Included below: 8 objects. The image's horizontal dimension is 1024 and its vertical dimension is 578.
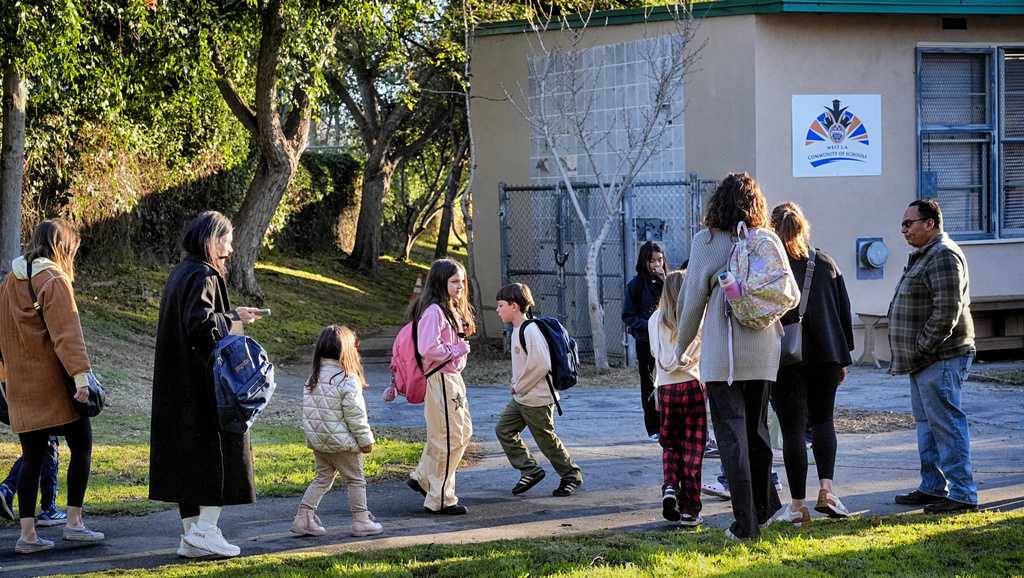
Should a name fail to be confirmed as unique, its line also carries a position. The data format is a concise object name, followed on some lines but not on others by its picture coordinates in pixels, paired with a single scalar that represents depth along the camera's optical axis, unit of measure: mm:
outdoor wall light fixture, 15375
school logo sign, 15148
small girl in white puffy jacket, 6781
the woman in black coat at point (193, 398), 6102
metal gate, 15930
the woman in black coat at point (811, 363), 6973
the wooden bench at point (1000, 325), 16319
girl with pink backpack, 7352
